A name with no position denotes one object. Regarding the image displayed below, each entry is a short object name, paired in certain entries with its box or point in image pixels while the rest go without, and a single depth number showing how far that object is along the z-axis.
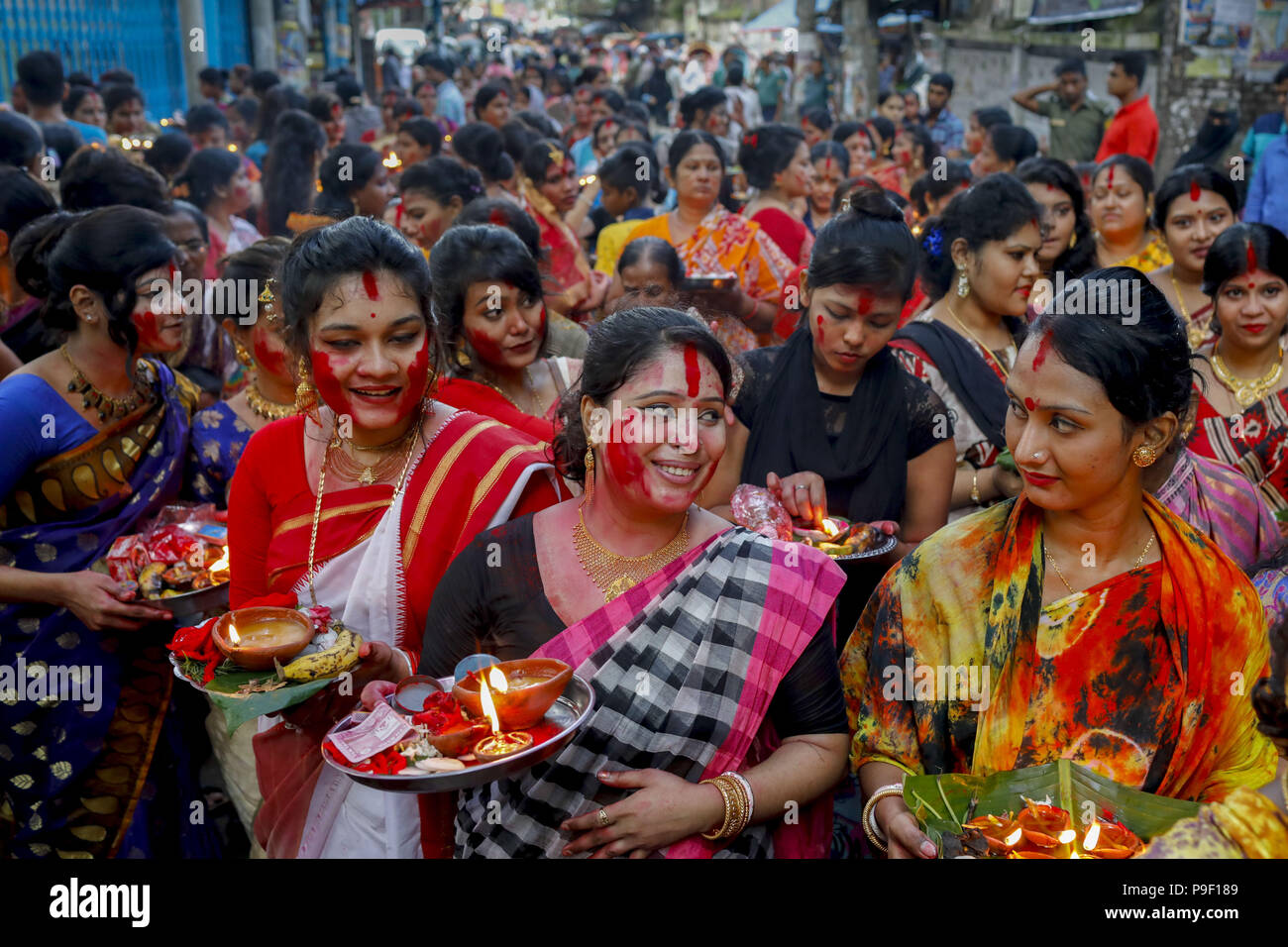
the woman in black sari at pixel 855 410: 3.41
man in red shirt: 9.67
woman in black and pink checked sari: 2.29
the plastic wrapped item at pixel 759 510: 3.15
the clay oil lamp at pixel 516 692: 2.06
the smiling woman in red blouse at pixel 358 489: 2.67
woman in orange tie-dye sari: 2.24
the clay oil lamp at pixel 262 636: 2.30
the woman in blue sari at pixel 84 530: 3.32
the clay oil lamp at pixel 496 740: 1.99
